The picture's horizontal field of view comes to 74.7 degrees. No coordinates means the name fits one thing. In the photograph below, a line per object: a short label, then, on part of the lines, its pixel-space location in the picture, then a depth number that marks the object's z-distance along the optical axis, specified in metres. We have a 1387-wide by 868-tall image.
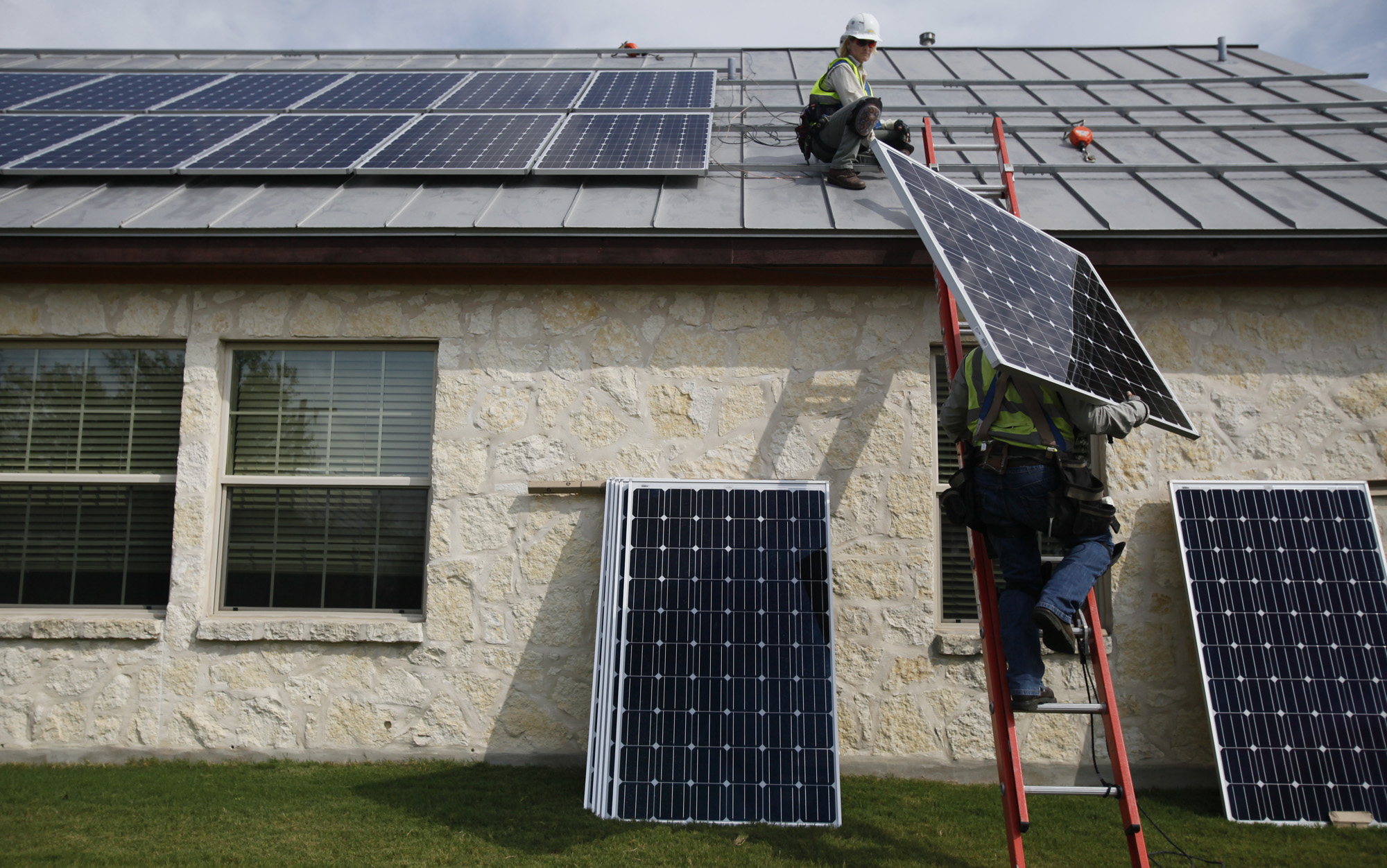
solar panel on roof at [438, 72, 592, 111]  7.70
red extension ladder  3.61
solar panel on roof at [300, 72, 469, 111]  7.70
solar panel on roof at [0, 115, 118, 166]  6.51
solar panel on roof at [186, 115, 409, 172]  6.18
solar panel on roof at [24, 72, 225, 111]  7.70
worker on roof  6.04
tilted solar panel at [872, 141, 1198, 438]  3.53
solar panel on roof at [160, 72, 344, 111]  7.69
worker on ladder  3.69
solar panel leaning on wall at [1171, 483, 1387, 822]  4.59
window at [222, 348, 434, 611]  5.54
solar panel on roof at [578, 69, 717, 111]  7.62
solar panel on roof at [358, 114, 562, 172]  6.15
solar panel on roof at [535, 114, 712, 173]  6.11
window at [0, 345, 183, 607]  5.59
